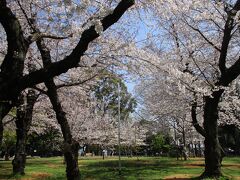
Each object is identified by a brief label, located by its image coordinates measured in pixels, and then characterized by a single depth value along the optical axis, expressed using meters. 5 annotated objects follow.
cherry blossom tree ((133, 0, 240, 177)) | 12.99
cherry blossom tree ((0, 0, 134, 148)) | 8.16
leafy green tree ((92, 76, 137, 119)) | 67.08
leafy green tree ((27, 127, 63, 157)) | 67.31
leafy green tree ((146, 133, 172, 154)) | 67.69
